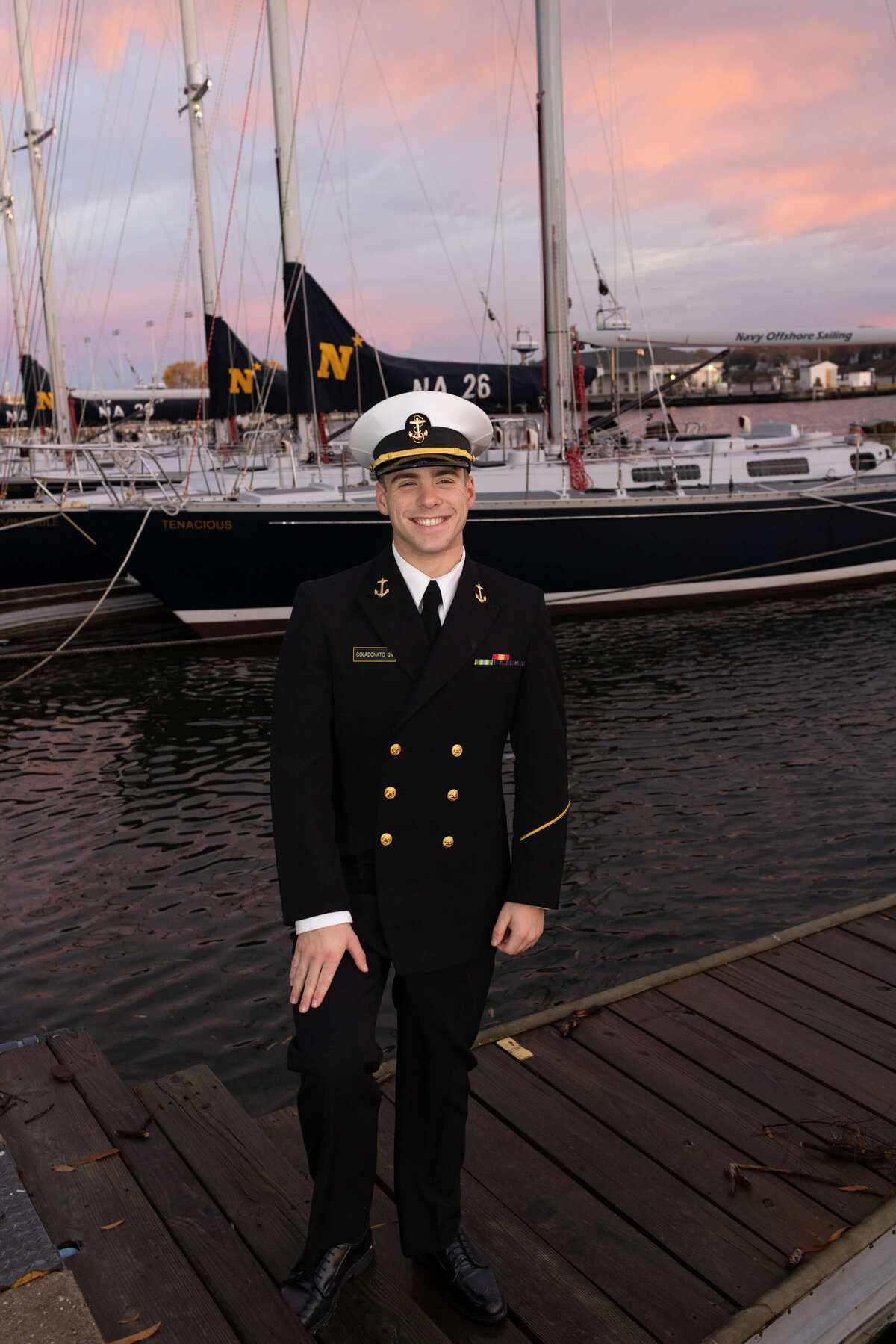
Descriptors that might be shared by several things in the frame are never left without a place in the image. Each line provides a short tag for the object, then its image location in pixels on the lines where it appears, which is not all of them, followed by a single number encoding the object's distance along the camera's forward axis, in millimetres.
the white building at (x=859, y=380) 122438
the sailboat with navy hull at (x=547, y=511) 14805
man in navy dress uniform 2271
